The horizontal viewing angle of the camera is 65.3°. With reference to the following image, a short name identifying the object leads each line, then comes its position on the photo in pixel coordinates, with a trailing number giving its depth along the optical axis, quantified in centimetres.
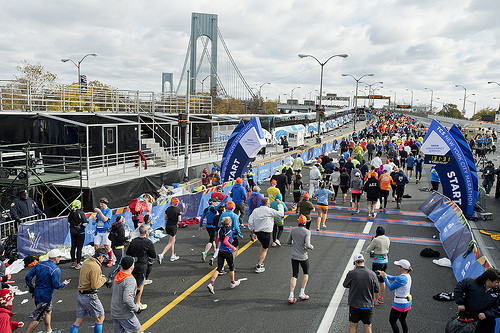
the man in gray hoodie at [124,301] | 532
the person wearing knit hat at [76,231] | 874
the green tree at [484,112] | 13808
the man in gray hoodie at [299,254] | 716
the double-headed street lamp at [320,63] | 3129
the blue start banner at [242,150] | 1655
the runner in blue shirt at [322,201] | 1212
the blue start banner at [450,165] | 1280
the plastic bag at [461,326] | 508
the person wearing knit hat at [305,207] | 959
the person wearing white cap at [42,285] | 584
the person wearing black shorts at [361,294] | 559
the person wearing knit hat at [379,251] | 719
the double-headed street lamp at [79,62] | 3262
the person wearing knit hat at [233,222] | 818
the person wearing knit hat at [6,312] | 490
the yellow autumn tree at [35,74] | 3911
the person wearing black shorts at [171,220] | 910
